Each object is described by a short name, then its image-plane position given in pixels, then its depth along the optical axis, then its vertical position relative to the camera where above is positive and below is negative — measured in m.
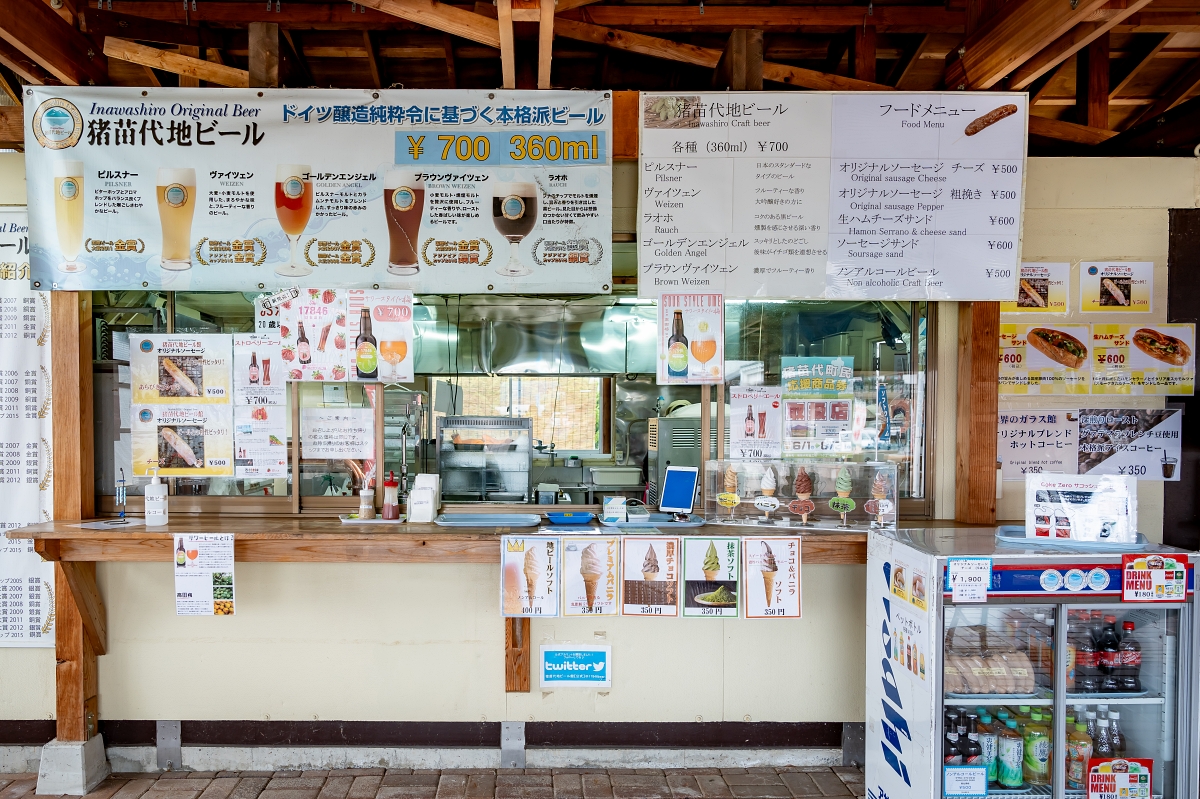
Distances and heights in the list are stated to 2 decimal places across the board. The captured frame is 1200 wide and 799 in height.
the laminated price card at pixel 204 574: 3.10 -0.88
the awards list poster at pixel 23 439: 3.49 -0.30
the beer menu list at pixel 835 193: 3.28 +0.90
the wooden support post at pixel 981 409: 3.44 -0.14
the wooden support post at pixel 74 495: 3.34 -0.57
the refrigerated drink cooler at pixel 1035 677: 2.54 -1.16
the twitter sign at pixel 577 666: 3.50 -1.45
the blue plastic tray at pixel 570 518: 3.46 -0.70
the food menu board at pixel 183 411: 3.49 -0.16
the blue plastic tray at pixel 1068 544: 2.63 -0.64
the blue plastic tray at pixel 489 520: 3.37 -0.70
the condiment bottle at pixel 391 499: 3.45 -0.60
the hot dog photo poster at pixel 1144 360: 3.54 +0.11
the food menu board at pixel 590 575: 3.16 -0.89
